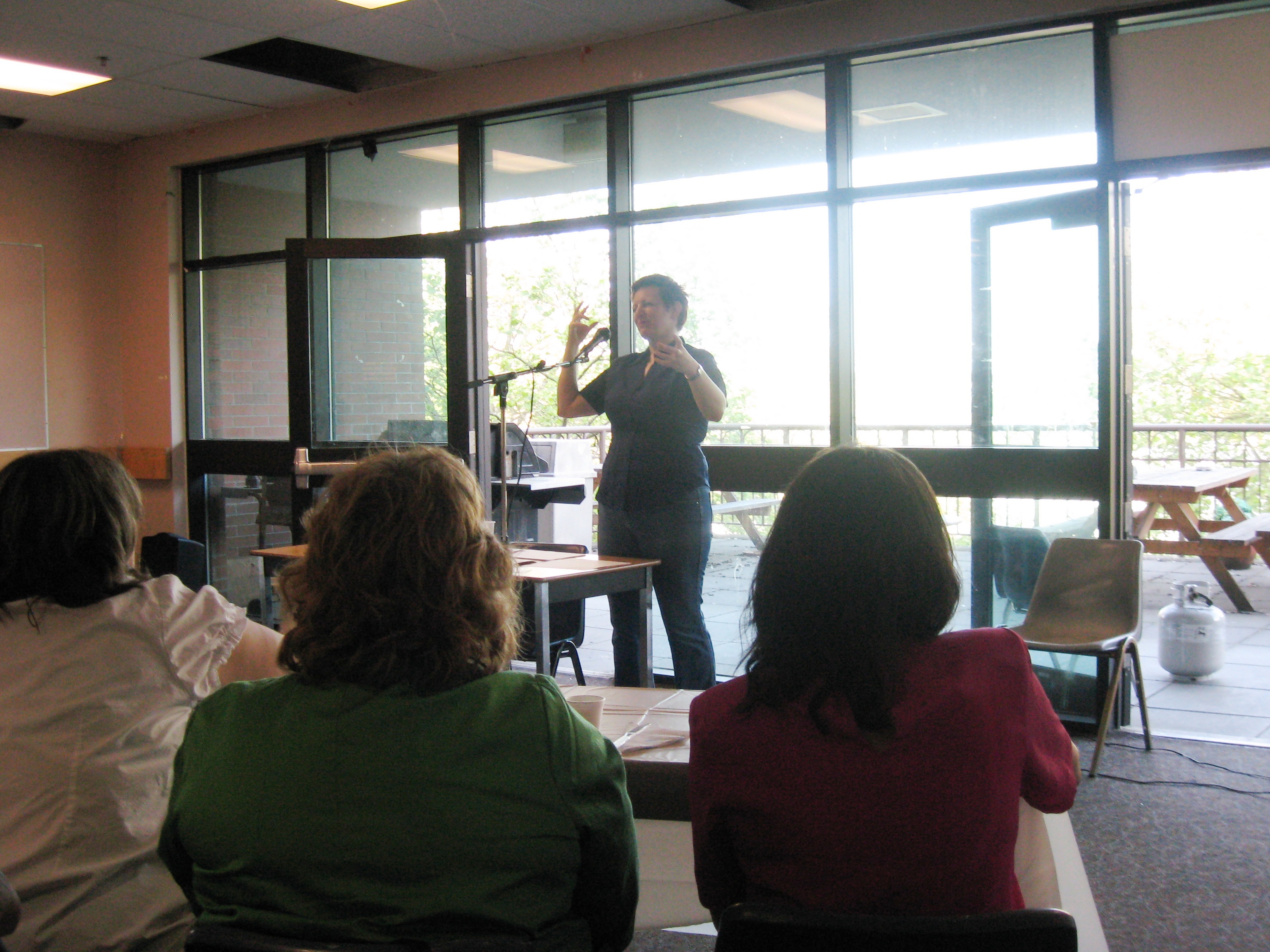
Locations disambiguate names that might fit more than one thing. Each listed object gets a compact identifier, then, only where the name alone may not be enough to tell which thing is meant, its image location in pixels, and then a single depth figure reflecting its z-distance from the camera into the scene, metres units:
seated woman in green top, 1.07
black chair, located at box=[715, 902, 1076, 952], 0.93
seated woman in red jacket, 1.10
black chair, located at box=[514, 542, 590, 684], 3.29
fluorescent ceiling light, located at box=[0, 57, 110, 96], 5.16
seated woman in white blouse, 1.42
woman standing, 3.80
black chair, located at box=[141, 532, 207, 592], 3.82
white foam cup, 1.59
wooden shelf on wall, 6.52
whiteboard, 6.24
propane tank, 4.68
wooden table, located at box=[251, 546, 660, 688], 3.23
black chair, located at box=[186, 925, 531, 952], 0.96
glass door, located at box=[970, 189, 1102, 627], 3.98
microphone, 3.73
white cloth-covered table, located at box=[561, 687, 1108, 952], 1.60
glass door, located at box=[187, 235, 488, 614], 5.36
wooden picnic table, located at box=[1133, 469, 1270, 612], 6.06
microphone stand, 3.57
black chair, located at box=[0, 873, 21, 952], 1.14
